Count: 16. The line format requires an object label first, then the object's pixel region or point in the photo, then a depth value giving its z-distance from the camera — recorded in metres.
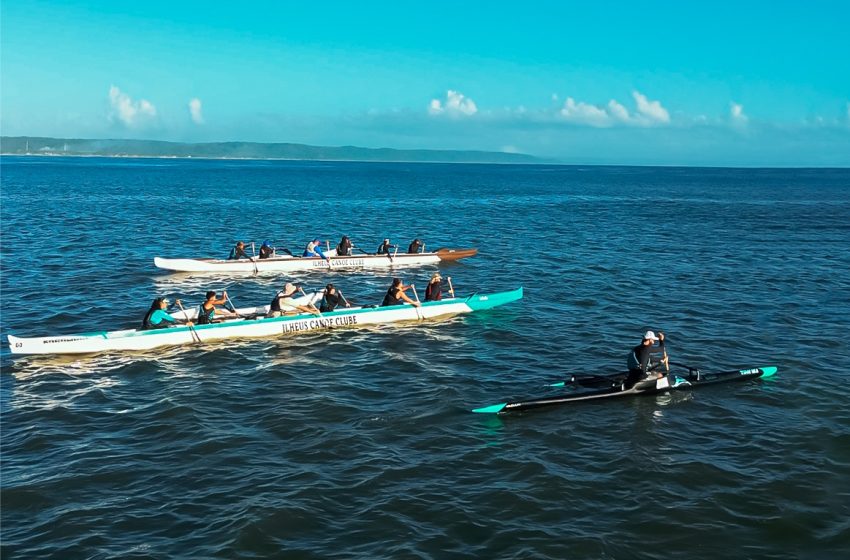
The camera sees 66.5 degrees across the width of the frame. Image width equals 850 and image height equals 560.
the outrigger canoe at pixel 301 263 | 35.25
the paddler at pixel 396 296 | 25.84
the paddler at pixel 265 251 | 36.50
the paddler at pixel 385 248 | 38.44
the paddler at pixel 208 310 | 23.06
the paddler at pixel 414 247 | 39.91
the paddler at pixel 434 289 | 26.92
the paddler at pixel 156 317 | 22.23
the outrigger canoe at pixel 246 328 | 20.88
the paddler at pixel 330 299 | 24.91
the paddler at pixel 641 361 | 18.30
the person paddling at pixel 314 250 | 37.25
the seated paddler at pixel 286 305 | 24.22
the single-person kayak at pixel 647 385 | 17.16
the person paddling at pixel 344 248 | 37.88
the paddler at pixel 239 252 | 36.06
